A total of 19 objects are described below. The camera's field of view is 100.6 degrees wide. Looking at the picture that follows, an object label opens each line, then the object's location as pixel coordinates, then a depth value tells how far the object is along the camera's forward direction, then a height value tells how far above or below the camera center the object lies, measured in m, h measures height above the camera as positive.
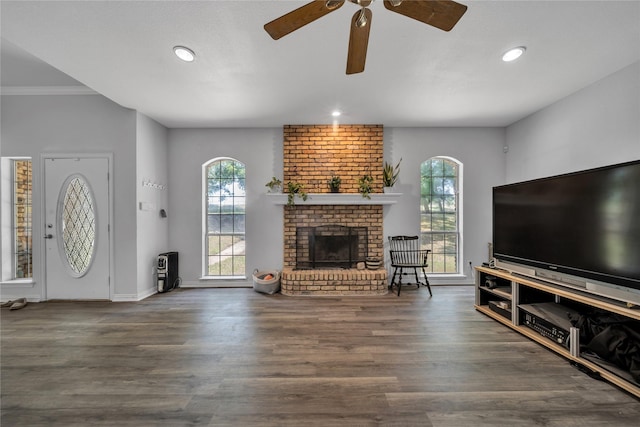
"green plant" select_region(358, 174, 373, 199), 4.04 +0.44
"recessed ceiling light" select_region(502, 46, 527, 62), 2.22 +1.38
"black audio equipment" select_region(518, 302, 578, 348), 2.15 -0.92
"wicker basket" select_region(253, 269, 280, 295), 3.88 -1.04
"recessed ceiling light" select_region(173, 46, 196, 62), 2.19 +1.37
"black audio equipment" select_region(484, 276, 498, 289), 3.00 -0.79
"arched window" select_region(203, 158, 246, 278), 4.43 -0.05
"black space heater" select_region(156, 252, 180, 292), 3.93 -0.87
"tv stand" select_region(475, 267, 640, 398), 1.77 -0.91
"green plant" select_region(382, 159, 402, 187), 4.16 +0.63
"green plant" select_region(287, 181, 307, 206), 4.02 +0.33
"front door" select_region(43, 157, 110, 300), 3.58 -0.27
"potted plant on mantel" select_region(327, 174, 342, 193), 4.12 +0.46
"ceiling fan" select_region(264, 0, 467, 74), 1.27 +1.01
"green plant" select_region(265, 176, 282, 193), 4.11 +0.46
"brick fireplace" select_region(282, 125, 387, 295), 4.25 +0.72
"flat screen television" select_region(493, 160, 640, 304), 1.79 -0.13
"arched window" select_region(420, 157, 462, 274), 4.39 -0.01
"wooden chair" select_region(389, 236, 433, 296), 4.21 -0.62
